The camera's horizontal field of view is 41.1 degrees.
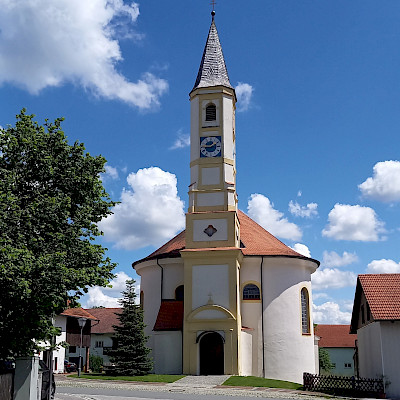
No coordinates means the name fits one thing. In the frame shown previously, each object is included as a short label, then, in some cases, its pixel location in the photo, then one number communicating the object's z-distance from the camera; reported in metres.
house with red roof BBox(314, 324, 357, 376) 69.19
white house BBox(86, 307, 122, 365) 60.34
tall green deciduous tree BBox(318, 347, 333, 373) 60.94
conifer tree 31.98
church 33.06
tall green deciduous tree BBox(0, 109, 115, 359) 15.59
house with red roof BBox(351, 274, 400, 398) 27.44
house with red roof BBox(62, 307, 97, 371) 44.69
